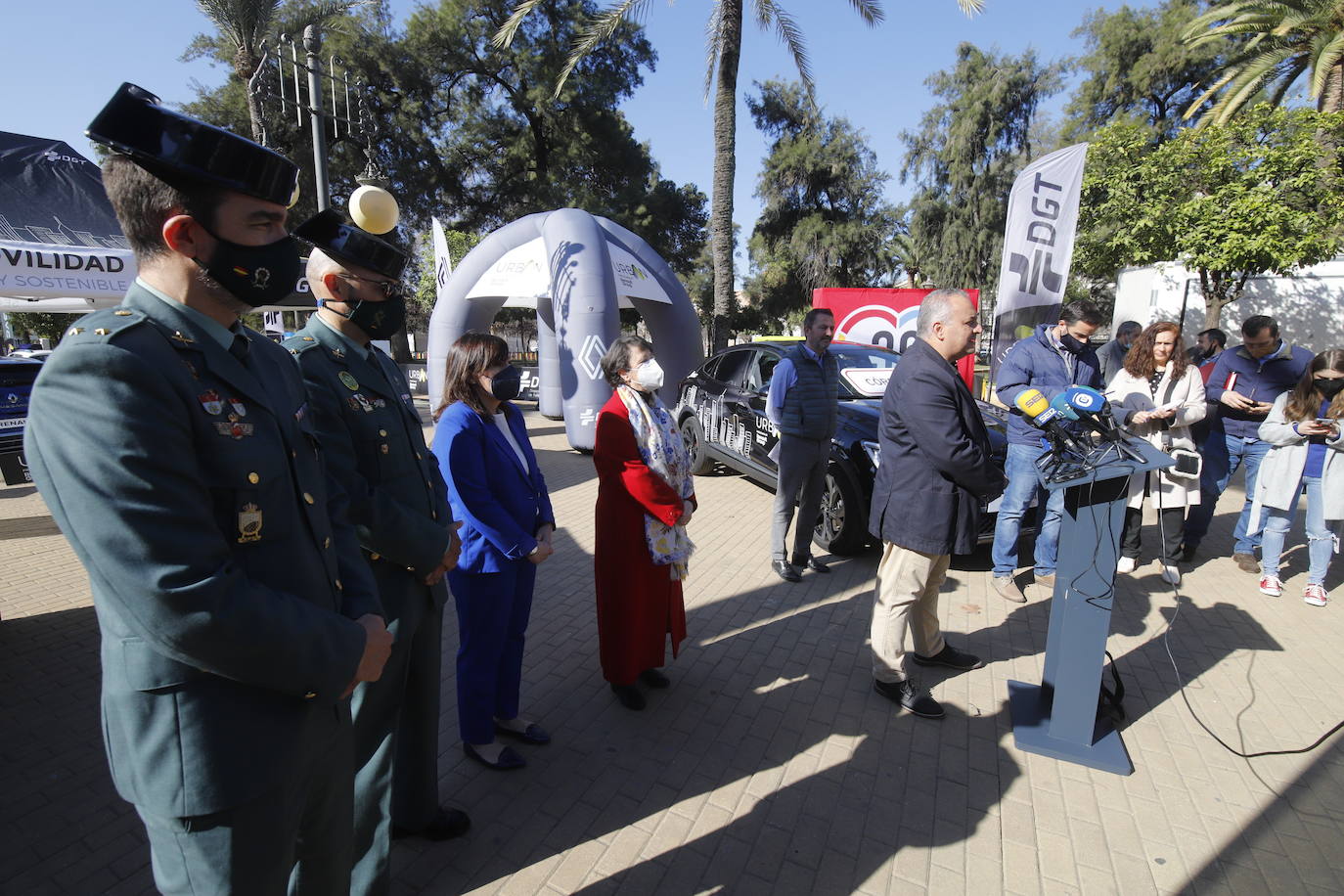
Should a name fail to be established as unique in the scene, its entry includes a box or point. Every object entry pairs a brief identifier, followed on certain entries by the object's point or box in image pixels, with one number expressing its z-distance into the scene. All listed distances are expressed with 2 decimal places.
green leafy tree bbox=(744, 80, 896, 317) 27.16
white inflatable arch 9.60
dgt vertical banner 6.41
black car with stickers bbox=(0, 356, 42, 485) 5.27
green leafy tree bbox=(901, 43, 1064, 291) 24.83
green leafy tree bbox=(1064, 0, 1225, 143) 23.23
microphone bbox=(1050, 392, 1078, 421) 2.82
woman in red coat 3.03
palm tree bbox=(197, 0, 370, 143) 14.94
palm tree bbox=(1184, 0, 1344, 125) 13.68
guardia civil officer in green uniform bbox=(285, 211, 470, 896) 1.89
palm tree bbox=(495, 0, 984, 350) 11.14
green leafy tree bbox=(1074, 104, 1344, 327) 10.62
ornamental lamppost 2.17
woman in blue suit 2.55
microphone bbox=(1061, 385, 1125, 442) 2.76
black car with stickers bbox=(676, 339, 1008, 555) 5.23
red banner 10.84
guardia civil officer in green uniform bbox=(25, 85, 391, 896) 1.03
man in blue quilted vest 4.67
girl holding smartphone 4.32
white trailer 13.03
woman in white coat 4.66
